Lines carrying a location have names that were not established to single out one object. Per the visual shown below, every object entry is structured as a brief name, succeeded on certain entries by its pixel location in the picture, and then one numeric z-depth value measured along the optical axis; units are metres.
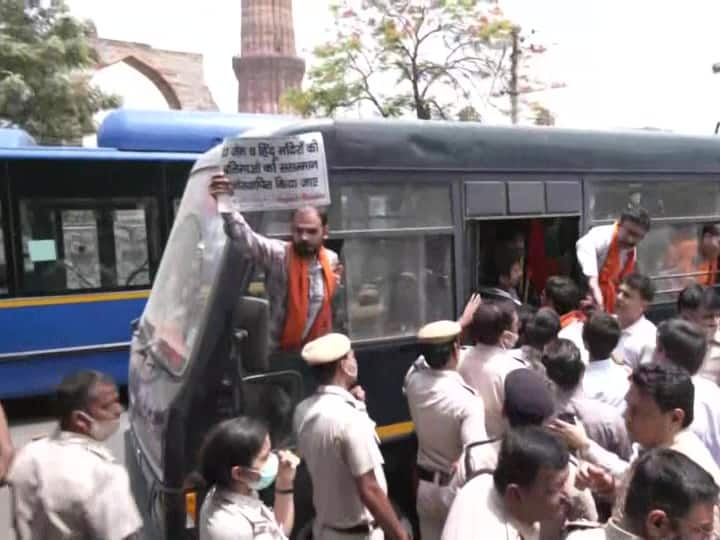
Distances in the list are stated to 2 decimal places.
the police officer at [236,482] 2.34
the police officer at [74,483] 2.64
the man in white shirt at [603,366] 3.50
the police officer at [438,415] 3.32
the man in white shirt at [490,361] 3.58
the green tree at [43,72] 13.76
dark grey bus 3.58
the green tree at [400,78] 16.70
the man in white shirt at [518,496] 2.01
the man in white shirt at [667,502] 1.77
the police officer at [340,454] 2.93
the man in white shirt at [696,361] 3.03
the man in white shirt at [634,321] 4.29
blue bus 7.21
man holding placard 3.72
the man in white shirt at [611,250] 5.01
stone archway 23.08
